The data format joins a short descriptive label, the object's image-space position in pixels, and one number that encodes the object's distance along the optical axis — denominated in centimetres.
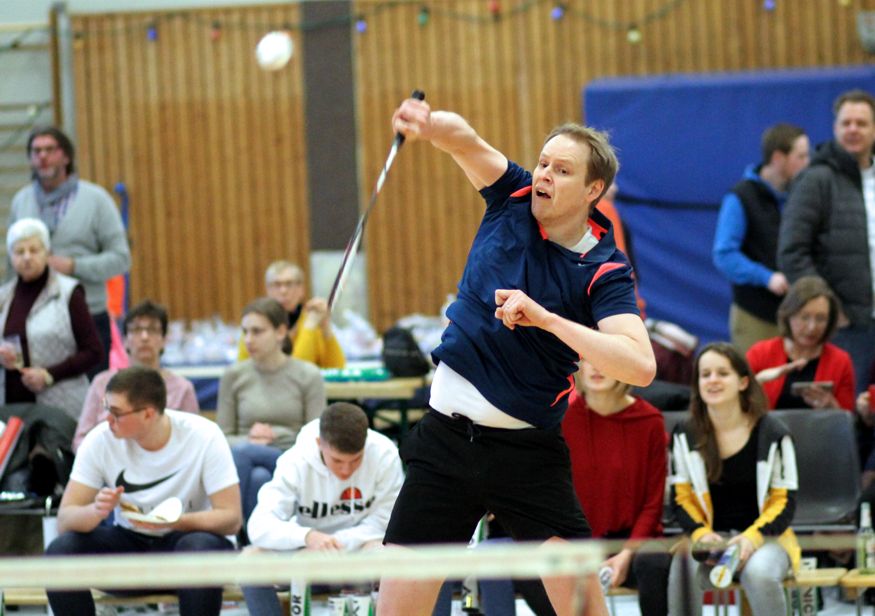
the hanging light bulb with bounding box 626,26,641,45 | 2180
